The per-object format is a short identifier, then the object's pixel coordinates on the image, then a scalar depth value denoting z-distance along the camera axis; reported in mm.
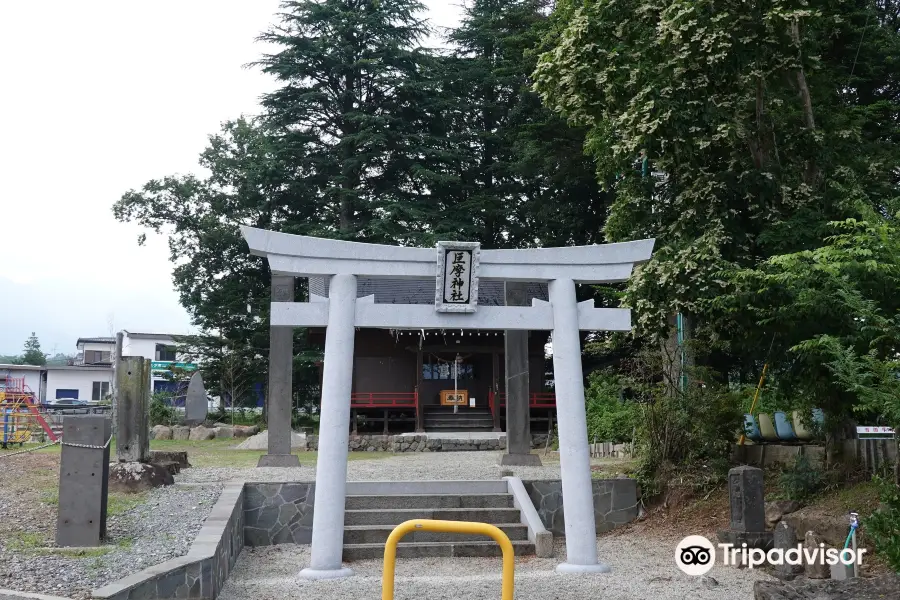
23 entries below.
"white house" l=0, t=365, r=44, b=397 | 45850
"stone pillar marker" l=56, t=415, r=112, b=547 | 7578
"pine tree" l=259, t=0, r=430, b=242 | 28312
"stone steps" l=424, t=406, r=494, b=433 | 26078
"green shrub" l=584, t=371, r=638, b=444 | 17466
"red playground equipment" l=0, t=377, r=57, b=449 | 19109
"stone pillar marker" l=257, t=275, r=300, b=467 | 14242
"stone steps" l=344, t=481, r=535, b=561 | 10062
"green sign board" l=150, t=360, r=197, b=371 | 34425
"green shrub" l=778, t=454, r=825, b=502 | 9727
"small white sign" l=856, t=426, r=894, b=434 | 8062
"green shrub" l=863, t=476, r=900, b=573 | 5510
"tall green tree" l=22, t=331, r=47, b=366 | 71056
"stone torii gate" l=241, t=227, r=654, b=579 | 8711
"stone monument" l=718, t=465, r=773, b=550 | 8711
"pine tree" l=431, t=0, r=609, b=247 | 25531
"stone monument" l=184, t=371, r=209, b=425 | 24844
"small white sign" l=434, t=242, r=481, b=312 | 9109
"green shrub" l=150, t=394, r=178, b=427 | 28078
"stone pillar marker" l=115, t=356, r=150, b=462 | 11375
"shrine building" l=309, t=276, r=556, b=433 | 26297
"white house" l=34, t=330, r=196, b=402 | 47438
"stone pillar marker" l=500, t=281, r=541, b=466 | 14555
